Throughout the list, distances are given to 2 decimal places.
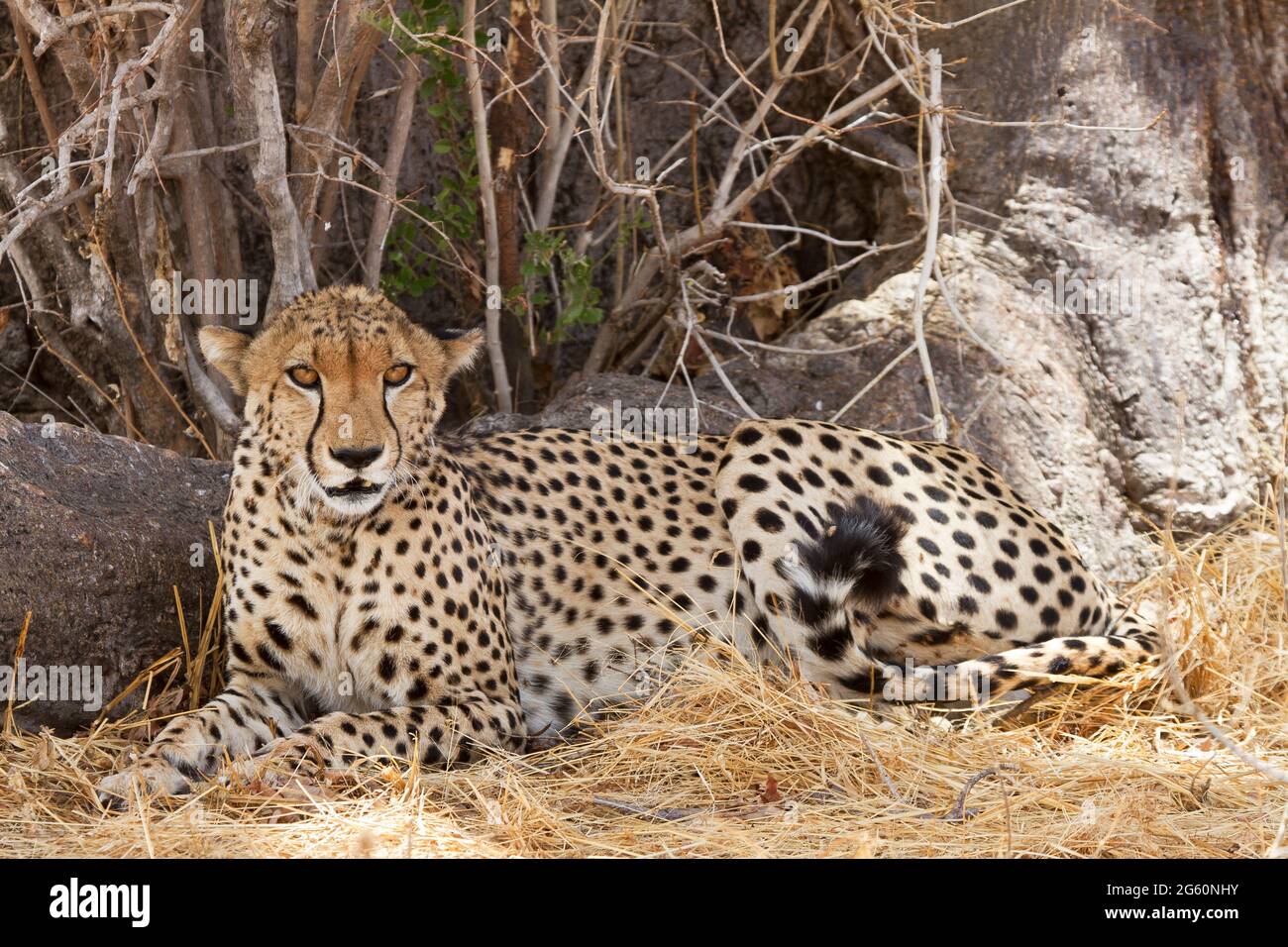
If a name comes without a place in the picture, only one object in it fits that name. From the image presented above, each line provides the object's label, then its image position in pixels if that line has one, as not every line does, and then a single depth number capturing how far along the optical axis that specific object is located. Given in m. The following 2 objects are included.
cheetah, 3.52
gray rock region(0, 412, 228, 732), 3.76
